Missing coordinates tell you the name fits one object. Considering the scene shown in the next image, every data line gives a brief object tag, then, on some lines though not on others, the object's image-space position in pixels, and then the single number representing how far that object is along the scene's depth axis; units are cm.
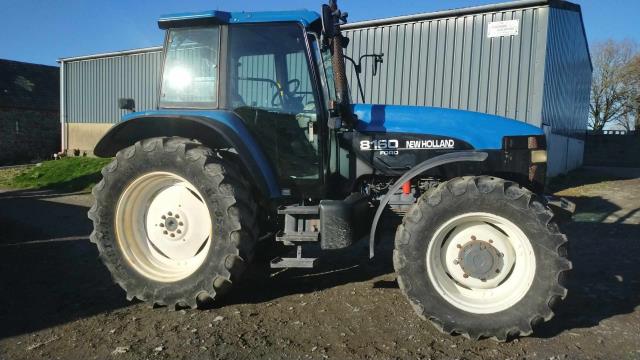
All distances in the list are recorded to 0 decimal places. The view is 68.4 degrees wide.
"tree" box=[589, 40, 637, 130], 3607
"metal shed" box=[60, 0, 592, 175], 1036
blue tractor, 358
